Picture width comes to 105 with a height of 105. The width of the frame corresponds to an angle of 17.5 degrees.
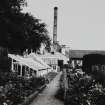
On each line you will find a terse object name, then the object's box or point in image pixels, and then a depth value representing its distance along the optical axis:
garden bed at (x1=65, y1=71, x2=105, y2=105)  15.01
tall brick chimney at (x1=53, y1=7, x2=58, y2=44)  89.11
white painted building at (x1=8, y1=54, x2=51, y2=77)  38.17
